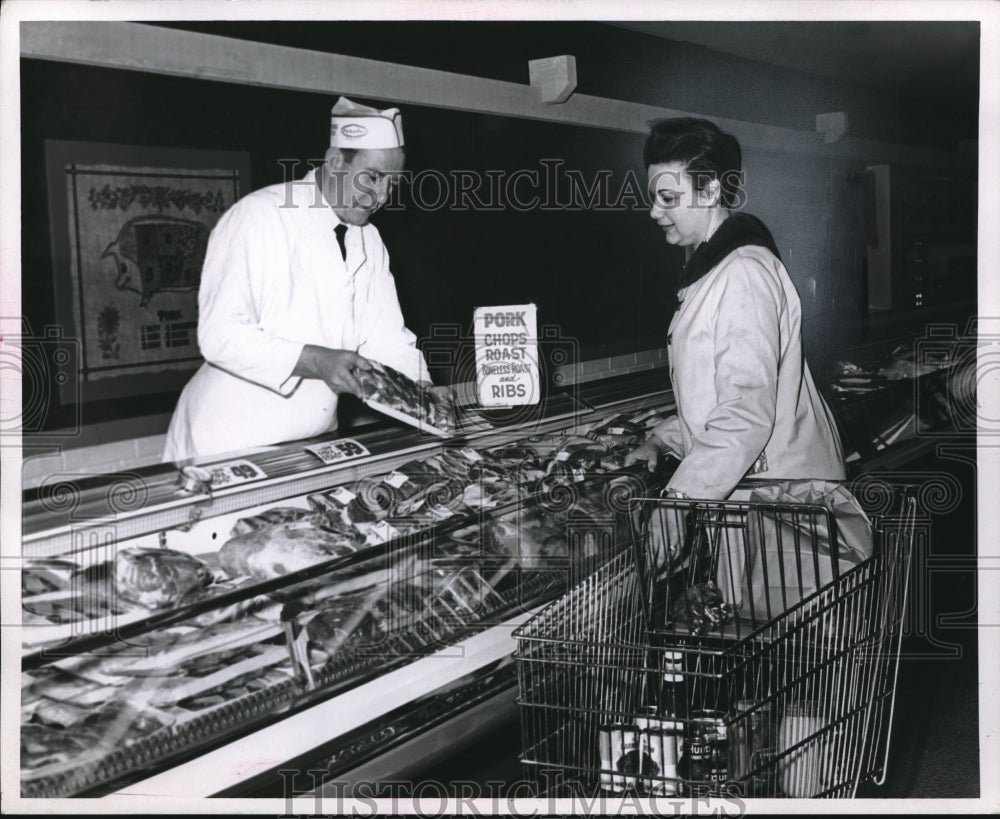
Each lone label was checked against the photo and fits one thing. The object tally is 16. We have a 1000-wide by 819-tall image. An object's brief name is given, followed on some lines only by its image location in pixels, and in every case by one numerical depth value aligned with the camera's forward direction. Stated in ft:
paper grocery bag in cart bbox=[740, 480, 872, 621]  9.00
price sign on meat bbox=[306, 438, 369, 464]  9.66
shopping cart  7.99
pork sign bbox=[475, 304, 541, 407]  11.38
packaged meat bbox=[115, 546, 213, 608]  7.69
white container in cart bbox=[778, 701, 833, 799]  8.16
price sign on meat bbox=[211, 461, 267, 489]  8.75
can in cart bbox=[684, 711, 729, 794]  8.09
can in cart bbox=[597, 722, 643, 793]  8.19
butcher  9.07
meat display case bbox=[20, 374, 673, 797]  7.52
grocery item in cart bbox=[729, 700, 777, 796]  7.73
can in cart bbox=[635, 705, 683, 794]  7.97
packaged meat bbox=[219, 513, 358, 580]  8.13
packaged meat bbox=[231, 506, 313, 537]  8.36
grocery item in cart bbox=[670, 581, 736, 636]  8.84
